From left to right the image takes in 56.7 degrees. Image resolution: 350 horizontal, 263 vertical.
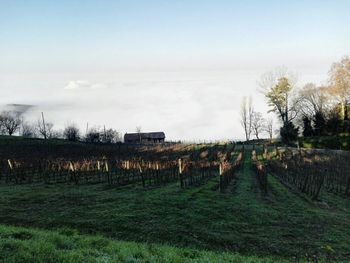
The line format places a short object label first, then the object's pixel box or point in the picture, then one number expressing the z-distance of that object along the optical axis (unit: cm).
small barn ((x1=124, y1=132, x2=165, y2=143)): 9038
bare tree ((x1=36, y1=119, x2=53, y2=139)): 10341
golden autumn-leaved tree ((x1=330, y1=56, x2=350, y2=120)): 5481
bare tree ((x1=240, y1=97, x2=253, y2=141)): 7975
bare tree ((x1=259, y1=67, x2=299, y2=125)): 6341
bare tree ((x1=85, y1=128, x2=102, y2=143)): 7219
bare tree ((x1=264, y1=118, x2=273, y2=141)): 8494
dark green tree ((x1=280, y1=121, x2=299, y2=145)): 5622
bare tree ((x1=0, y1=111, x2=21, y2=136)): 9369
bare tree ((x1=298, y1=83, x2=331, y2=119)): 6556
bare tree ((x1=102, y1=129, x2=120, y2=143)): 7951
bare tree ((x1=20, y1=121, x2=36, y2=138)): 11146
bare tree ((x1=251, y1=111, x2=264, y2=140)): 8090
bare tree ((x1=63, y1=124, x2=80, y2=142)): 8001
